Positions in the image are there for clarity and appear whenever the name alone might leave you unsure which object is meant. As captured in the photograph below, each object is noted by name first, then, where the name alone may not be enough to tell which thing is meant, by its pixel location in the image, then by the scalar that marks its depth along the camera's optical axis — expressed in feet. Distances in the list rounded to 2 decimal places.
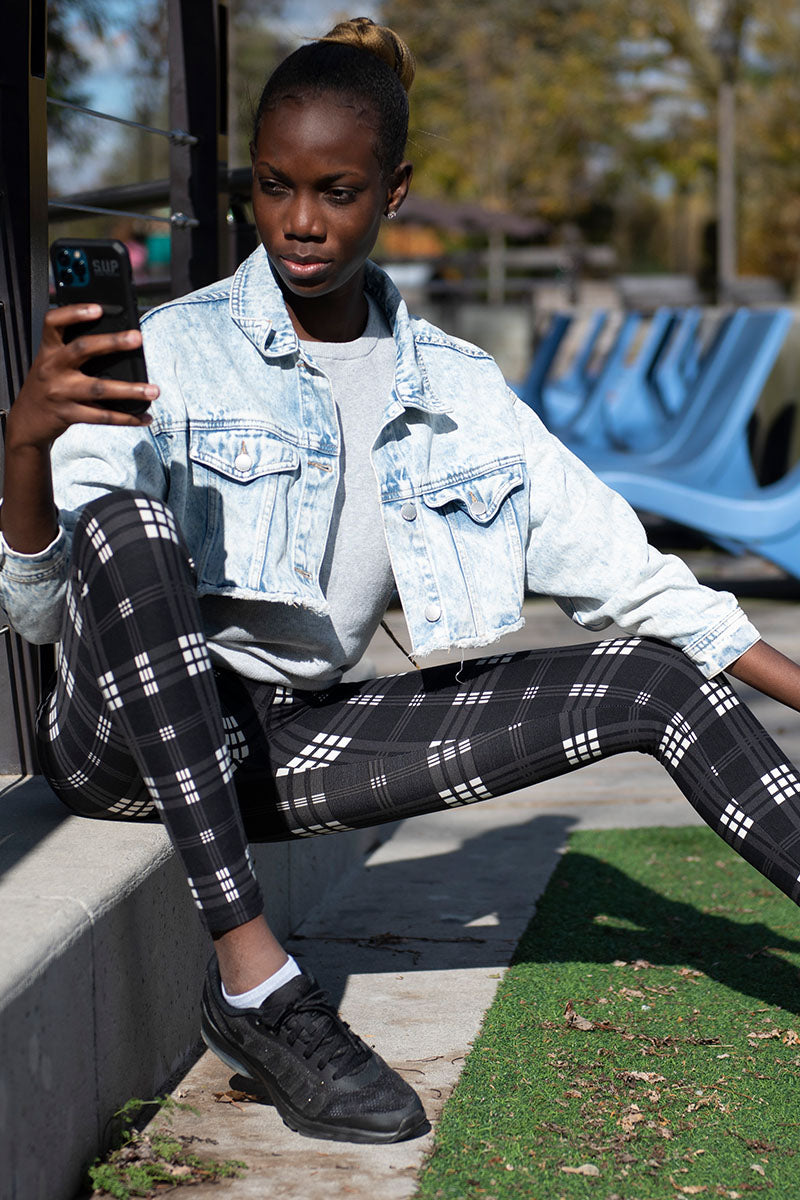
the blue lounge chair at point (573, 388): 35.60
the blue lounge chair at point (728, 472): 20.95
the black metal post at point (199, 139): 11.76
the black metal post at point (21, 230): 7.85
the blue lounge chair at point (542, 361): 33.68
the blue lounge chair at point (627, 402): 32.94
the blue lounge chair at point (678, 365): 34.73
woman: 6.35
